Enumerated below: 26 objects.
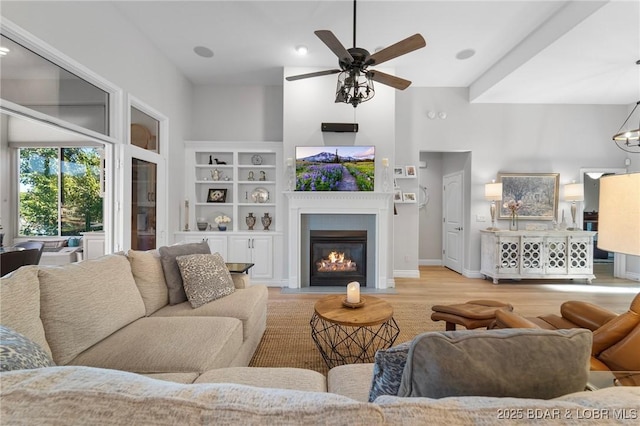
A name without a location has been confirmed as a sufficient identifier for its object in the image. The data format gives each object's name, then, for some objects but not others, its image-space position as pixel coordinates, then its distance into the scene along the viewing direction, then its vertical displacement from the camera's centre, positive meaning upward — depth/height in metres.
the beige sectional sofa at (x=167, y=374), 0.48 -0.41
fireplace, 4.31 -0.78
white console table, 4.54 -0.77
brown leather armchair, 1.29 -0.65
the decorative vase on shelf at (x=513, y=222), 4.82 -0.22
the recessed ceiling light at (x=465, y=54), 3.79 +2.21
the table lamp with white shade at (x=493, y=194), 4.60 +0.27
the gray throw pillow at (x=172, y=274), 2.19 -0.55
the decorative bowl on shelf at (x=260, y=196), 4.74 +0.21
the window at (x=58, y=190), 3.54 +0.22
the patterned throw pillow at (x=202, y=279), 2.14 -0.59
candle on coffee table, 2.14 -0.67
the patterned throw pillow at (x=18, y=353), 0.75 -0.44
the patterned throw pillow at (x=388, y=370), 0.81 -0.49
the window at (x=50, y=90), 2.00 +1.00
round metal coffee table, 1.92 -1.20
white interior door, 5.35 -0.25
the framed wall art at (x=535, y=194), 4.89 +0.28
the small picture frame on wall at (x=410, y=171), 4.89 +0.69
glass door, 3.33 +0.04
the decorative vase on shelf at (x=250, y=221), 4.68 -0.23
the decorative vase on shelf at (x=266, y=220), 4.64 -0.21
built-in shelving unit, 4.42 +0.17
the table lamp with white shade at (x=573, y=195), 4.64 +0.26
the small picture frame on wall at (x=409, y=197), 4.91 +0.22
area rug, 2.25 -1.27
